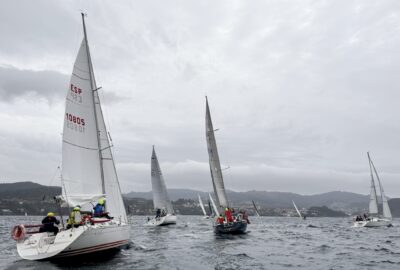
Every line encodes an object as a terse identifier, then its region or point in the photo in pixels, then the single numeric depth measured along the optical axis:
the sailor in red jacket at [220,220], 39.41
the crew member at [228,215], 39.31
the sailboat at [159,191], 67.19
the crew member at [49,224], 21.95
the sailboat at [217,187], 39.41
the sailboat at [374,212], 66.94
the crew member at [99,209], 23.86
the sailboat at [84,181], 20.88
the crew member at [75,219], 21.39
